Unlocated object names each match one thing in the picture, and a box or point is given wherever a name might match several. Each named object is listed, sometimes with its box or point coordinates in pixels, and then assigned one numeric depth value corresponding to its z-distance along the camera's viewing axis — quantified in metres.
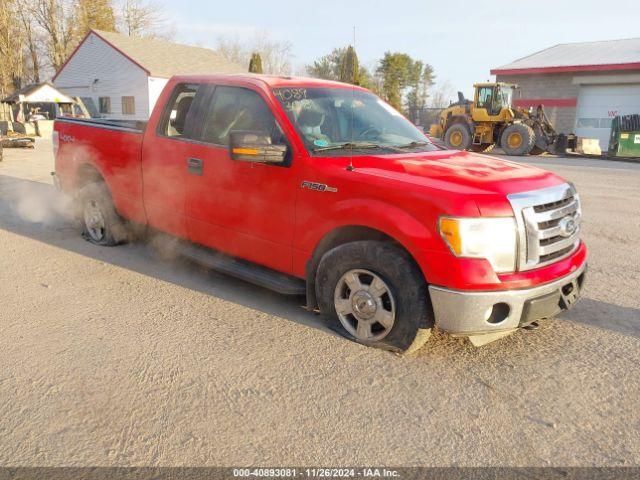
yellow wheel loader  20.30
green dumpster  20.72
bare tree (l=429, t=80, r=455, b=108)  76.49
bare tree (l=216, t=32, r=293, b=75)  68.12
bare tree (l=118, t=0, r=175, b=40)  56.12
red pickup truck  3.05
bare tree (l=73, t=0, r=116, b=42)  50.91
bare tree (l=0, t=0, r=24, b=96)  43.95
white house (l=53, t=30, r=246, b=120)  35.62
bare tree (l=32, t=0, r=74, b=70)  51.19
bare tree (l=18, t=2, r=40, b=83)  50.73
